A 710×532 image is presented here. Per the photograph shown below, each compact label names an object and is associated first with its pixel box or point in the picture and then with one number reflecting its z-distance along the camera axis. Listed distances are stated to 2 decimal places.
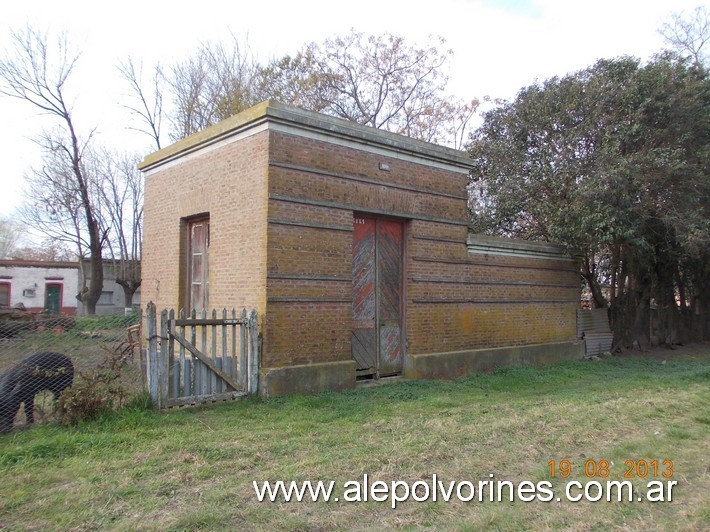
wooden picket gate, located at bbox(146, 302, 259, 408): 6.81
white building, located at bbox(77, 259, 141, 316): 36.84
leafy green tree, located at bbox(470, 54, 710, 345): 12.10
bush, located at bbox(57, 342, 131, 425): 6.00
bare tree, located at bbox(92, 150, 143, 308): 31.25
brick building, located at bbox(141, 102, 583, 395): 8.33
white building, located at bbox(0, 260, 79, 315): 33.56
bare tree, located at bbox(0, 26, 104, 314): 23.81
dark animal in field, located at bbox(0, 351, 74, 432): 5.93
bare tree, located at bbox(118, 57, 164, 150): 27.00
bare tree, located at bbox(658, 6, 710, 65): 18.28
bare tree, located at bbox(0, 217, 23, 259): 55.59
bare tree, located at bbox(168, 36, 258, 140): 24.14
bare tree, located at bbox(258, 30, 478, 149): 24.75
